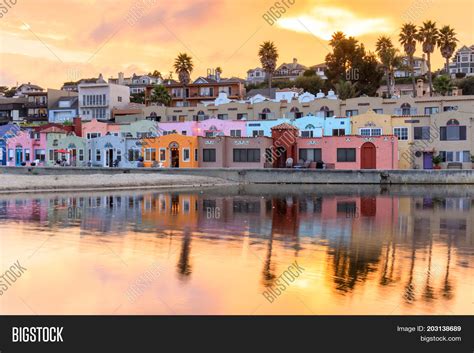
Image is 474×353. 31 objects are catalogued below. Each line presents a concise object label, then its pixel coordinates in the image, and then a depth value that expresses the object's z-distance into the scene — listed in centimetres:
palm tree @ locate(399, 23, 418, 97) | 10719
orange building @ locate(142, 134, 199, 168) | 7762
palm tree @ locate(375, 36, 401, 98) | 11125
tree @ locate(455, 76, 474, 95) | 12432
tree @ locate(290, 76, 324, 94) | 12694
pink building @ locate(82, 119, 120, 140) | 8844
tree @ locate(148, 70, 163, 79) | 18975
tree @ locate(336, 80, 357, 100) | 10550
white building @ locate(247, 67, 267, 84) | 19700
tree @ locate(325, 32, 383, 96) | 11656
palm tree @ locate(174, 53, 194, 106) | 11688
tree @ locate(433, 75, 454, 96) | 9969
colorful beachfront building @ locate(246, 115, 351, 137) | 7881
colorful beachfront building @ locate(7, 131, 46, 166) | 8877
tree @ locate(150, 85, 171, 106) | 11512
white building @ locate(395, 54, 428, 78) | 16190
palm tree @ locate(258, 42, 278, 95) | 11600
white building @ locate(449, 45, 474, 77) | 19804
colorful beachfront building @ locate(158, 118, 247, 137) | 8338
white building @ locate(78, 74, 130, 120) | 11362
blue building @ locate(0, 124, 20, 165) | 9106
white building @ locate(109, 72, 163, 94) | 17112
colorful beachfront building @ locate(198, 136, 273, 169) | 7588
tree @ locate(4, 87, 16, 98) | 19350
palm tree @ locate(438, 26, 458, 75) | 10600
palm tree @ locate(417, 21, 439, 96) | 10612
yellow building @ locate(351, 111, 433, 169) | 7562
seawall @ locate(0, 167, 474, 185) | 6606
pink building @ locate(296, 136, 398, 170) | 7275
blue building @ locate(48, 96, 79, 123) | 12088
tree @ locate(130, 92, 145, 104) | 14088
